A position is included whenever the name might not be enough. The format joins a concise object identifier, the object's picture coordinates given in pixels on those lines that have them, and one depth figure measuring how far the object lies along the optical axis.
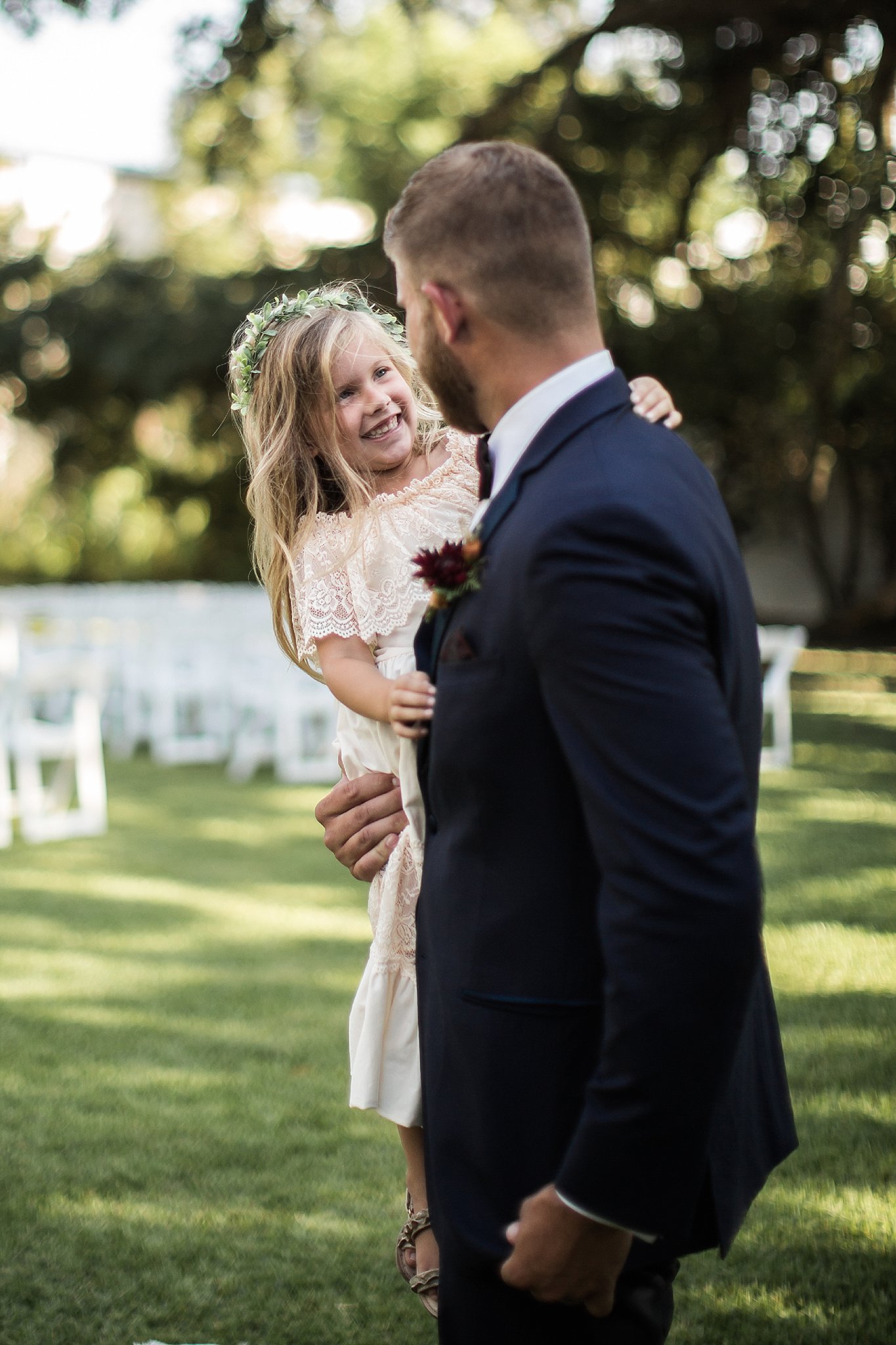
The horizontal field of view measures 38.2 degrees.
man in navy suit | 1.35
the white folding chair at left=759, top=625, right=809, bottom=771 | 11.28
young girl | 2.63
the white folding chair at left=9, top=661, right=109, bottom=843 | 9.28
